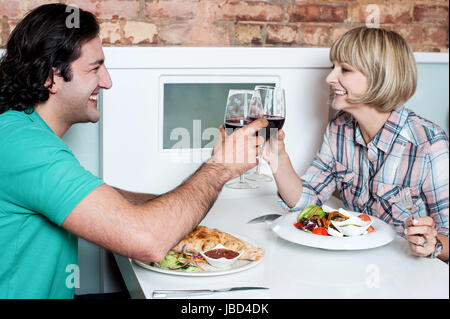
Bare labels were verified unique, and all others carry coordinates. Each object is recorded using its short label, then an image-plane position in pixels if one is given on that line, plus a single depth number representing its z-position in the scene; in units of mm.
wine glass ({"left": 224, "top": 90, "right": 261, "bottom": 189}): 1215
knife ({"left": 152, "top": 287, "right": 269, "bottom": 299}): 979
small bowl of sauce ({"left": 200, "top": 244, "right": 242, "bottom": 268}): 1083
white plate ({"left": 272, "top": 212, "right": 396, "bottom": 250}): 1168
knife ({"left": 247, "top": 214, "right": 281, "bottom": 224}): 1453
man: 951
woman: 1481
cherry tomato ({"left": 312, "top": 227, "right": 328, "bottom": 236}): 1241
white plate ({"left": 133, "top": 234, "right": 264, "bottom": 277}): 1056
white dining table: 1003
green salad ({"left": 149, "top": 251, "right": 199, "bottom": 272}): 1084
